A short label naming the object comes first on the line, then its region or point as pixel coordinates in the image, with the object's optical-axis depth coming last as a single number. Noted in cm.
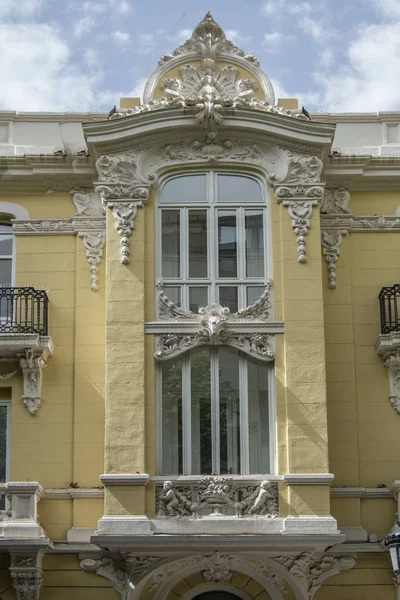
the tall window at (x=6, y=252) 2259
